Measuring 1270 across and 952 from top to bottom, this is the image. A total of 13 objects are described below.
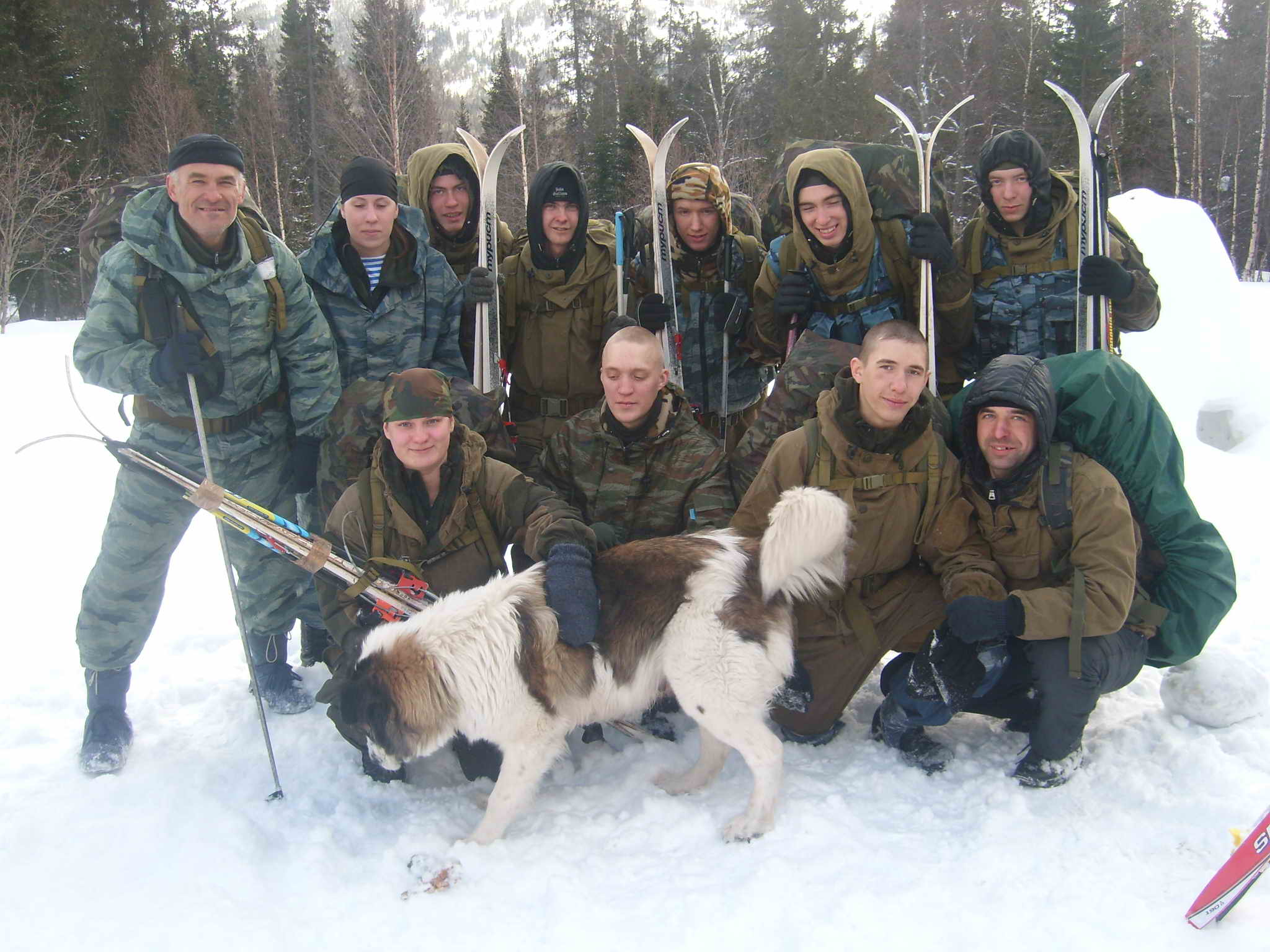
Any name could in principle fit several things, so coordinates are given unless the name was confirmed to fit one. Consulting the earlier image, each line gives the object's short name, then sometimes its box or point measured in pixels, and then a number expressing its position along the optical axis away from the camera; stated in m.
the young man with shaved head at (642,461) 3.43
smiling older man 2.98
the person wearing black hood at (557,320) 4.40
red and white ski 1.96
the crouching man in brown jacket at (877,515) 2.96
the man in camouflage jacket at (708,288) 4.39
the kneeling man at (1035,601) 2.70
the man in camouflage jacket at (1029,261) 3.63
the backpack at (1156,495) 2.87
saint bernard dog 2.64
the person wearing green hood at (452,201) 4.50
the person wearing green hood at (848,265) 3.64
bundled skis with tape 2.88
